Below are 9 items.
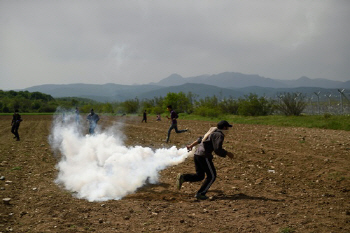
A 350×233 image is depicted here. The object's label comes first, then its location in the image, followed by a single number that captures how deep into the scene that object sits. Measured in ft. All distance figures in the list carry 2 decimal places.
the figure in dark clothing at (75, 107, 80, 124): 84.58
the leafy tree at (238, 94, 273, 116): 128.57
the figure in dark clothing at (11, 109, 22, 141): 66.95
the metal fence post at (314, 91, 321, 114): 100.52
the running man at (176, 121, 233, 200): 23.24
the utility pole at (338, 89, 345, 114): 87.50
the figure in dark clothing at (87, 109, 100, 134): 57.72
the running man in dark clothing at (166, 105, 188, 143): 55.44
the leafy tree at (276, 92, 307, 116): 106.22
